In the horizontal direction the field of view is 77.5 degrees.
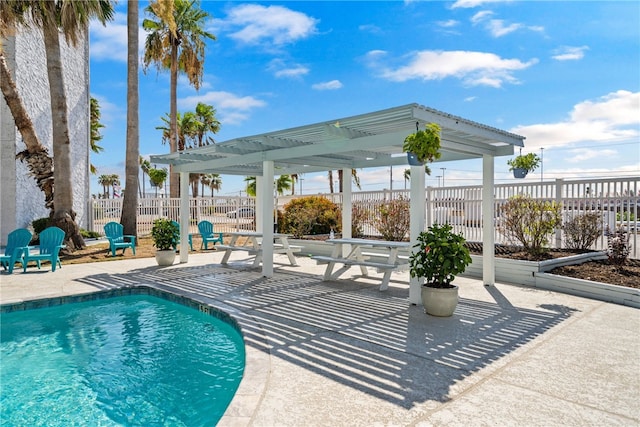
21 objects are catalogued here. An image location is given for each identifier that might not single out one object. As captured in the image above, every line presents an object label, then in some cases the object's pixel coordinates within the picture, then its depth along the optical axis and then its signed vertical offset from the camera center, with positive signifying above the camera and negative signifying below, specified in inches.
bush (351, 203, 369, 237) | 486.9 -6.8
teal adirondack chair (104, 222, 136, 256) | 450.9 -28.3
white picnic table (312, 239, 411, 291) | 266.8 -34.6
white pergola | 224.2 +47.1
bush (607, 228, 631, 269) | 280.1 -26.8
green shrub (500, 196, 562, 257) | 319.0 -7.8
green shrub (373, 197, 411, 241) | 441.1 -7.6
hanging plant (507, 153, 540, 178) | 279.4 +33.8
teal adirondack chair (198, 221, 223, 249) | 508.7 -25.2
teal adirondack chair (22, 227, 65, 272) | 360.2 -27.4
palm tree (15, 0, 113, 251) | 446.9 +144.6
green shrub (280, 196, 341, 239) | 538.3 -4.6
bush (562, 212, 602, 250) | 319.3 -15.4
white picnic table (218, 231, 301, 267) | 366.2 -33.4
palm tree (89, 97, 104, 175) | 956.0 +216.0
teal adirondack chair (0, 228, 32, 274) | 352.5 -30.5
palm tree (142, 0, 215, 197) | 773.9 +333.9
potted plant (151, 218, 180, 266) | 391.5 -26.3
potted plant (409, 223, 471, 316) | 196.7 -26.4
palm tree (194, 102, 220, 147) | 1182.3 +276.7
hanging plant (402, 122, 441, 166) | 199.8 +33.9
